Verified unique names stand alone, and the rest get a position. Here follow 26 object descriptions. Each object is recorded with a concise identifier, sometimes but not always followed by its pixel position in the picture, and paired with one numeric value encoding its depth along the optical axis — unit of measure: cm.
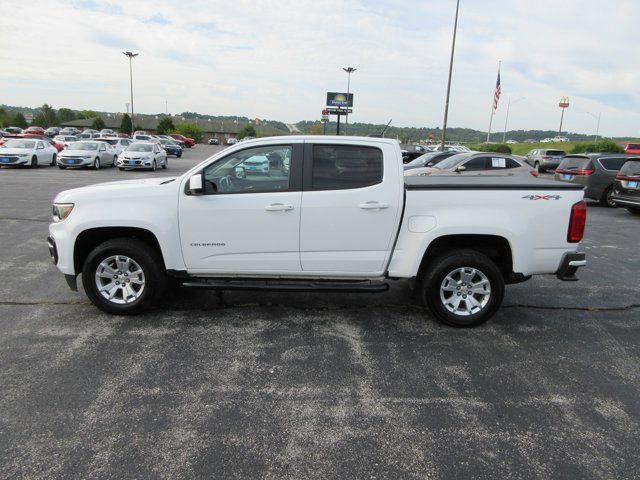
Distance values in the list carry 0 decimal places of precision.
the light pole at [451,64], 3100
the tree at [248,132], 11041
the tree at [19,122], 8606
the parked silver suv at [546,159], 3219
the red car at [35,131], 6412
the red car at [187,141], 6694
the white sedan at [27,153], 2203
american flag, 4250
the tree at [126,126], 8431
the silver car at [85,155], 2303
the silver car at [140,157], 2361
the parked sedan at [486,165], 1464
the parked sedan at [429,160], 1855
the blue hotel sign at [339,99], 5870
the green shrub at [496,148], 5296
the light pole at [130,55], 6806
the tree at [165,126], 8819
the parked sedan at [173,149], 4103
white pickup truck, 468
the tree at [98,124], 9238
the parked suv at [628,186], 1209
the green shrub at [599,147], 4100
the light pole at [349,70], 6191
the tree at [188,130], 9888
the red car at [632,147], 3706
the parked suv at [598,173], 1458
